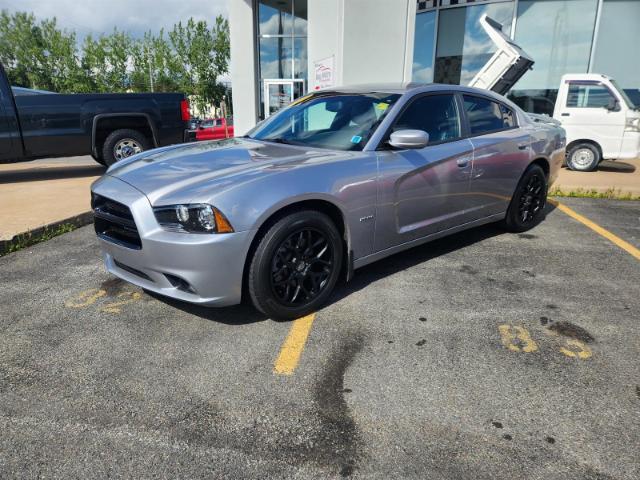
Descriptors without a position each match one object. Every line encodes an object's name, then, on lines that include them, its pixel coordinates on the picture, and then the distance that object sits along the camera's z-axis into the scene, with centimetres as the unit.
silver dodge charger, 260
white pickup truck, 909
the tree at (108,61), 4106
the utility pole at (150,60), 4250
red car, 1888
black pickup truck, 777
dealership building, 964
